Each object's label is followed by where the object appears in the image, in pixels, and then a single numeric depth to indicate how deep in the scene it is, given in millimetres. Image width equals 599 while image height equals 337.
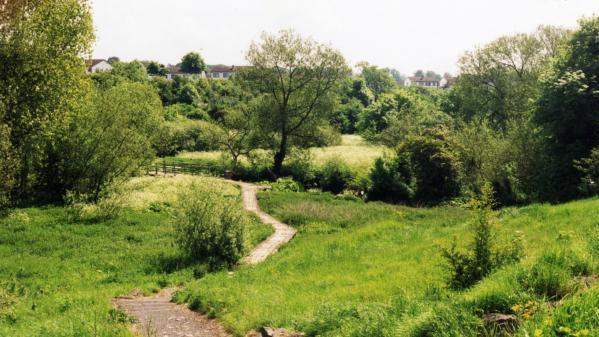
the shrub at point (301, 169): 44094
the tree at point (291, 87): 45625
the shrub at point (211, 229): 19594
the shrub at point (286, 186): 40000
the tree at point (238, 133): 47969
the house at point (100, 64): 135338
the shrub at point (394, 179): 35312
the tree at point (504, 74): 45344
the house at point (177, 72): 130000
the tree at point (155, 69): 120581
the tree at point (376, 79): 135875
